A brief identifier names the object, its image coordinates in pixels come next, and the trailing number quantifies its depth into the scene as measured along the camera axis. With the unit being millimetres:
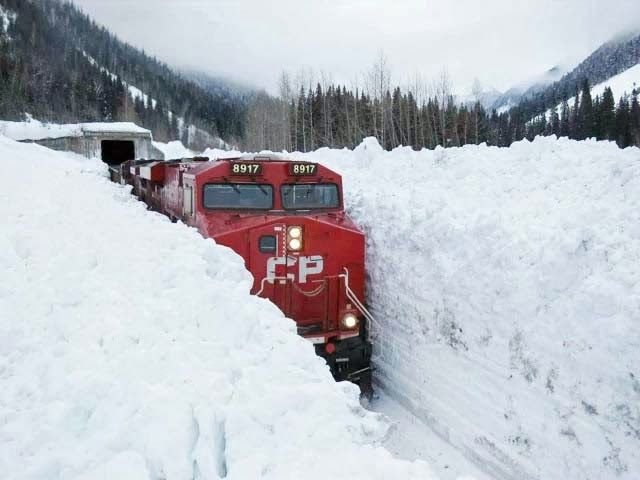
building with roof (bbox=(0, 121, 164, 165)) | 33688
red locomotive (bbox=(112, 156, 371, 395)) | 6938
